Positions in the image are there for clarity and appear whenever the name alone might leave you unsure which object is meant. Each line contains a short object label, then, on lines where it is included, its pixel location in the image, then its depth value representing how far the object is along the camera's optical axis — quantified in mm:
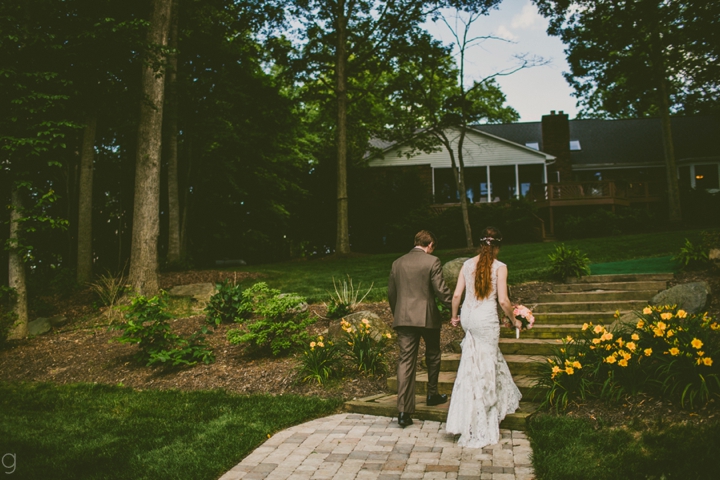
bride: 5008
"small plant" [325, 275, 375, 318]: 9736
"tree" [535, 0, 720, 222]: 24094
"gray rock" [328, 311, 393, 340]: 8391
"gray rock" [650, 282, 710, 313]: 7699
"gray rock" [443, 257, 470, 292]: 9930
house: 33000
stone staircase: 6055
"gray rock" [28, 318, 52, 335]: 11375
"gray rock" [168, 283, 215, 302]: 12672
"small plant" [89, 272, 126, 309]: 12236
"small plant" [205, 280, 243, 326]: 10398
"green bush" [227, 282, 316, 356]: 8094
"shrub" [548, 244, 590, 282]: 11023
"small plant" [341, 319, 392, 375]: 7430
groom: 5613
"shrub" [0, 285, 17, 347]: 10242
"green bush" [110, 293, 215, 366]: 8227
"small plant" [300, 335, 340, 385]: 7289
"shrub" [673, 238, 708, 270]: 10000
